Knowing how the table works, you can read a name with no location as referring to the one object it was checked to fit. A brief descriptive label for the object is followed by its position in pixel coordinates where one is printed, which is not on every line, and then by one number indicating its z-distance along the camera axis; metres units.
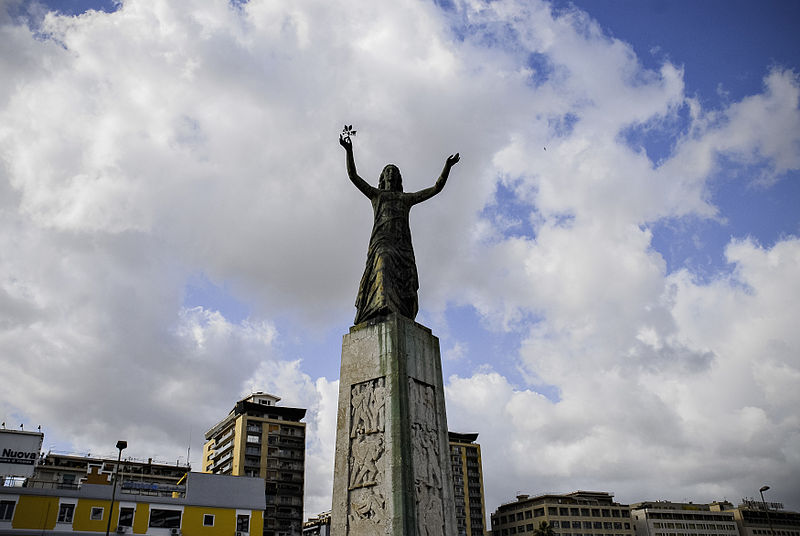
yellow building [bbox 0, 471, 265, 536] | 30.61
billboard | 32.00
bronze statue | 11.37
